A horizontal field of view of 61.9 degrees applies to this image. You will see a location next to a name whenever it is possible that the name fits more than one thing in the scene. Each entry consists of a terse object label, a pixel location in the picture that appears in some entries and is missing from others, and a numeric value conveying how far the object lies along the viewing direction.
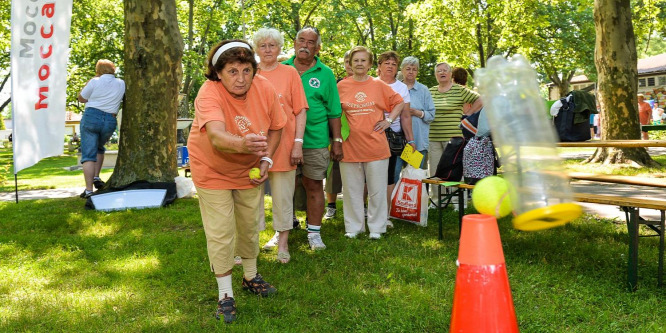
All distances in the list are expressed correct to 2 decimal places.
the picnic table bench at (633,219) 3.86
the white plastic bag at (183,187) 8.20
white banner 7.48
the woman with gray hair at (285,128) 4.85
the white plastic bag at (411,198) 6.37
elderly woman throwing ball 3.52
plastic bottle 2.25
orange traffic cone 2.48
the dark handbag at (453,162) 6.05
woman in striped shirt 7.36
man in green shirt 5.23
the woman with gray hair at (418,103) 6.88
